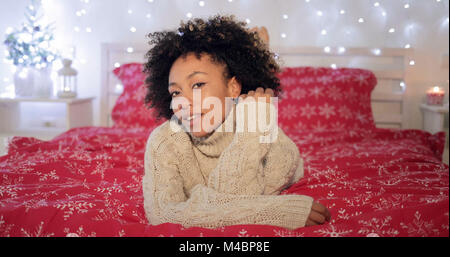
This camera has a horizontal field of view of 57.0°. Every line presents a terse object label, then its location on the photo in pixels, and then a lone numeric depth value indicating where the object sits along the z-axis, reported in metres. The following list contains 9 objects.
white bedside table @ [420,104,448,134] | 2.37
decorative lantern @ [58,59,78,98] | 2.51
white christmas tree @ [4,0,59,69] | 2.36
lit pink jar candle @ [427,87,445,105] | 2.55
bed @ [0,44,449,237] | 0.84
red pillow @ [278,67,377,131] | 2.25
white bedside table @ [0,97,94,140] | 2.43
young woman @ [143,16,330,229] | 0.85
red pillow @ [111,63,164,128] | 2.31
